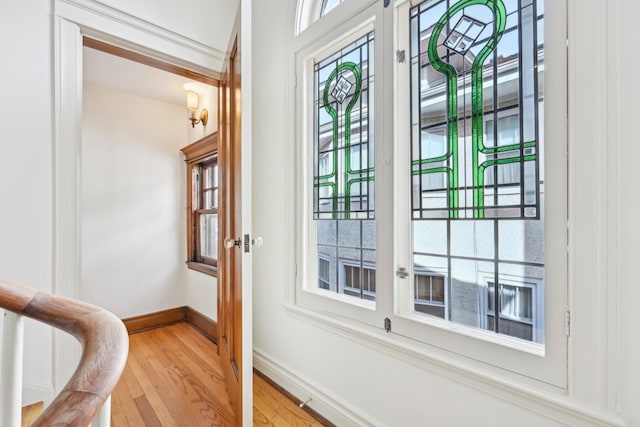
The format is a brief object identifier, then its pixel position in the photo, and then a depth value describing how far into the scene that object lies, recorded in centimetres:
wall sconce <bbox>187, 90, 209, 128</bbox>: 287
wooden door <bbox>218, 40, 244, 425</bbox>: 151
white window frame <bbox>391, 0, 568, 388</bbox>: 95
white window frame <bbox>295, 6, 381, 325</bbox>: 171
